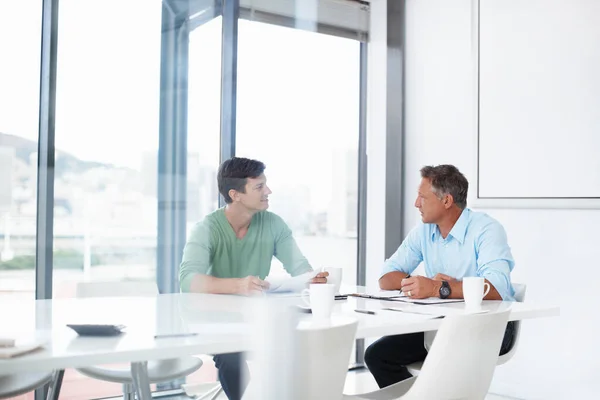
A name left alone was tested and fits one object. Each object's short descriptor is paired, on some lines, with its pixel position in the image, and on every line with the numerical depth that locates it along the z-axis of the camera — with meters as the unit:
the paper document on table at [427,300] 2.28
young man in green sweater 2.48
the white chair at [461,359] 1.67
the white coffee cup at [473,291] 2.13
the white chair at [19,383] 1.99
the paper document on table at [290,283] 2.36
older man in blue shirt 2.44
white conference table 1.37
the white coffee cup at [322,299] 1.83
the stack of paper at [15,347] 1.30
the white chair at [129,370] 2.29
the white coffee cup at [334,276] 2.38
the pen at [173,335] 1.54
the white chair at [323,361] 1.38
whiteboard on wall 3.37
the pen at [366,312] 2.00
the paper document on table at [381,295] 2.39
